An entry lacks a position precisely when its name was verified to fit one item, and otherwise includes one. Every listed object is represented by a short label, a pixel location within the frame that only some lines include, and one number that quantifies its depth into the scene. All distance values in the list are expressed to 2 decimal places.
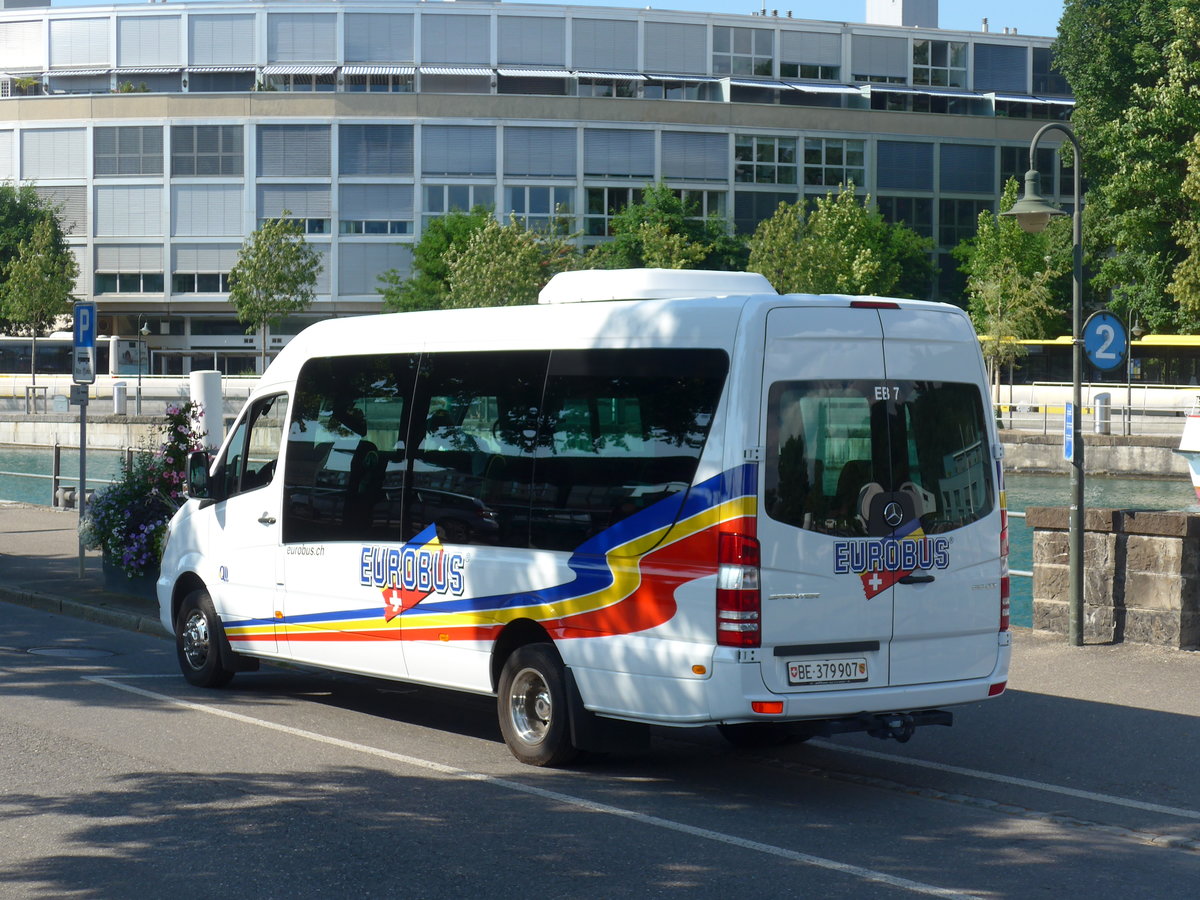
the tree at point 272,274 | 73.56
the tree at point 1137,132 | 53.12
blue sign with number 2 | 12.45
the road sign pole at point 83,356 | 16.89
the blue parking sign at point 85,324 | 17.03
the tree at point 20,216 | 79.88
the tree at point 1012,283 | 66.88
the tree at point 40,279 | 77.44
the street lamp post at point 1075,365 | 12.03
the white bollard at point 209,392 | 20.20
